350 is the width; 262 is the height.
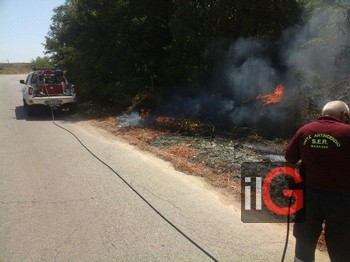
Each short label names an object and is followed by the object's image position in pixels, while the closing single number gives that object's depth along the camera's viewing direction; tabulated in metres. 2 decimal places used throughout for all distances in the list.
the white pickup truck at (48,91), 13.63
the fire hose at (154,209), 3.98
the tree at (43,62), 31.94
